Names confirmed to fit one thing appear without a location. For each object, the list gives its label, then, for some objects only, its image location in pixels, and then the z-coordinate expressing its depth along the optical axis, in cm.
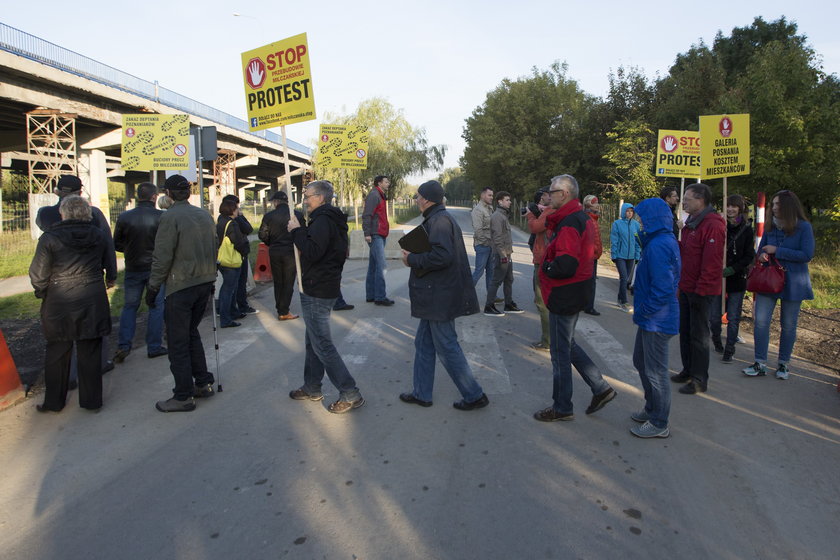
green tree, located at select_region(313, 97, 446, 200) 3993
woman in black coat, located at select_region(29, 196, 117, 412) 457
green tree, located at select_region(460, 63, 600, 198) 3703
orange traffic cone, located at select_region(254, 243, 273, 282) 1041
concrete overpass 2120
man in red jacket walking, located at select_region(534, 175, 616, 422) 417
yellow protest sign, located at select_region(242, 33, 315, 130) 634
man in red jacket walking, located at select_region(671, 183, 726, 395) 510
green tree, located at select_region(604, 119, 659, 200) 2323
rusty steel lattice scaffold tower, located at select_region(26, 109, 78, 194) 2320
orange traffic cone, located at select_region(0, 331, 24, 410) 488
